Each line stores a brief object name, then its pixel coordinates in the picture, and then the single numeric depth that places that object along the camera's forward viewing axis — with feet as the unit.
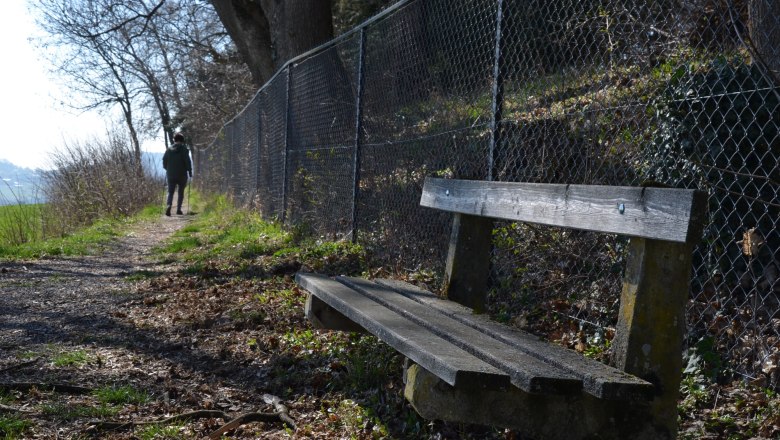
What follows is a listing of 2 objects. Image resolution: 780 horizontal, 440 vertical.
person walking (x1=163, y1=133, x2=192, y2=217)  67.82
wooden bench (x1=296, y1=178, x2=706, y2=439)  8.06
